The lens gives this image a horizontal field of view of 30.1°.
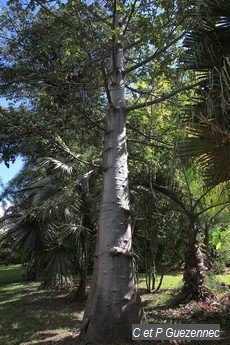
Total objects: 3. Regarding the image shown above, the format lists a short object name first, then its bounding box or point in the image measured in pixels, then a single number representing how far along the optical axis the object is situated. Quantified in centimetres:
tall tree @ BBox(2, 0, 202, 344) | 541
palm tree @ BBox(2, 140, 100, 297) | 972
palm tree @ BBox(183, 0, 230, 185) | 568
